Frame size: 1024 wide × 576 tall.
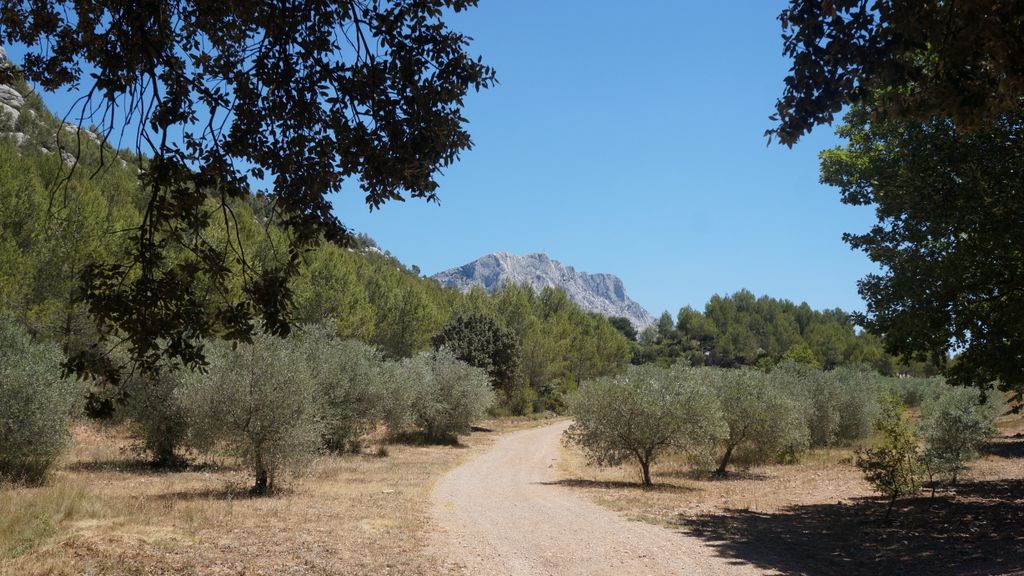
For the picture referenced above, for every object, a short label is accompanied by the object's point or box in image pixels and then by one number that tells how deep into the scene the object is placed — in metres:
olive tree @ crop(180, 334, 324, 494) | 17.31
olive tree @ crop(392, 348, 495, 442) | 36.28
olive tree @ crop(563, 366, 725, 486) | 21.59
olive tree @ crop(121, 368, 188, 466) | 21.08
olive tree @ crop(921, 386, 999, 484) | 21.66
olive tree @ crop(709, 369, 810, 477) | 25.47
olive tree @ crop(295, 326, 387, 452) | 26.52
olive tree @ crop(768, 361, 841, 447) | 33.10
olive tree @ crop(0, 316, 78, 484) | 16.67
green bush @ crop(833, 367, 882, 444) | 35.78
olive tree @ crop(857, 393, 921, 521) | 15.15
